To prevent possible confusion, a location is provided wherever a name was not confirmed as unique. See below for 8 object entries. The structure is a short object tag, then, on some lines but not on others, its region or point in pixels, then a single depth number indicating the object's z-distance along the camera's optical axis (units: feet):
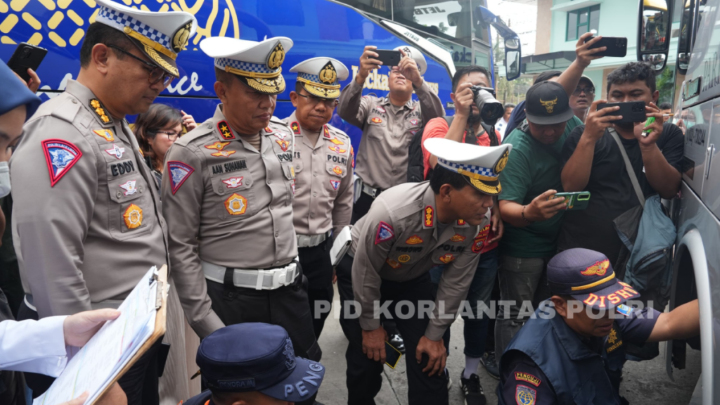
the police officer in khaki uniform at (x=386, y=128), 12.15
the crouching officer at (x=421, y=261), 7.13
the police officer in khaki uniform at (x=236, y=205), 6.48
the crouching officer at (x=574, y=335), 6.09
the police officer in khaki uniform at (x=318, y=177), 9.85
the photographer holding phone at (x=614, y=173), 8.54
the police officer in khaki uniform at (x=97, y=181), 4.55
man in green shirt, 8.75
